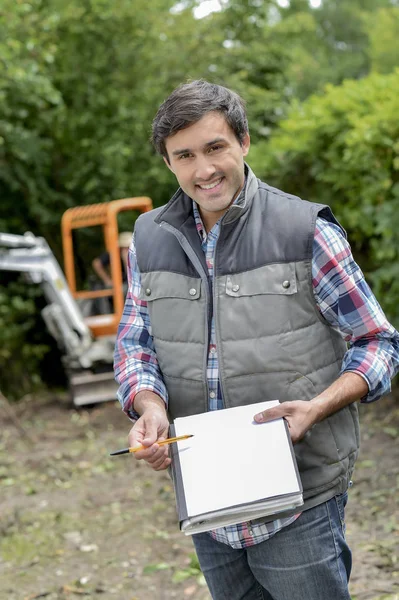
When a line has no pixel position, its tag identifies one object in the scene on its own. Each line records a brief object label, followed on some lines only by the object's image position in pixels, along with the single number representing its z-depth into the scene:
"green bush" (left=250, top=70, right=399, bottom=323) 5.48
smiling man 1.94
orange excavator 9.30
